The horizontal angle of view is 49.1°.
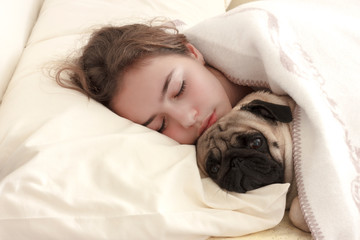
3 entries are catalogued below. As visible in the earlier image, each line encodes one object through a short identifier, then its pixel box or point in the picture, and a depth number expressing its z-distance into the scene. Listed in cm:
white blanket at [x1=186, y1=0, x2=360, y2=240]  108
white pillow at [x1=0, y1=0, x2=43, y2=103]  162
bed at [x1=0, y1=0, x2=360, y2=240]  97
